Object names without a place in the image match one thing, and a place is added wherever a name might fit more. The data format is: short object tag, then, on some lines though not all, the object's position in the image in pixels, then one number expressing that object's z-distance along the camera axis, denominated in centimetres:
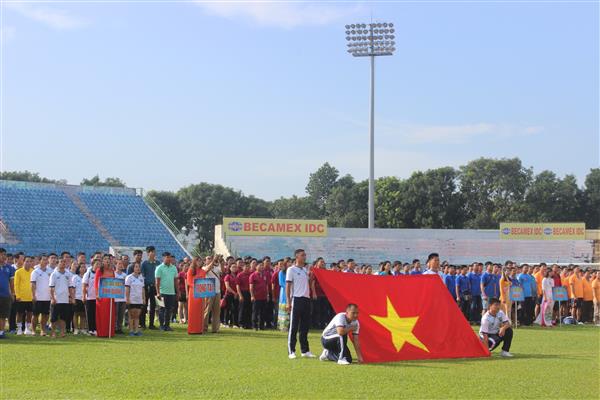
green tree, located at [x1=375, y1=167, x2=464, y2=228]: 8050
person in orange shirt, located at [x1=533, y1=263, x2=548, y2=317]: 2520
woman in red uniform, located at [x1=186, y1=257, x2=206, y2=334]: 1844
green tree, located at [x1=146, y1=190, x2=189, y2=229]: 8706
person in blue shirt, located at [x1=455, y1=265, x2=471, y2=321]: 2373
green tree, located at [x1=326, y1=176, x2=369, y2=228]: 8681
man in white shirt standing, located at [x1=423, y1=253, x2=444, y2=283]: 1480
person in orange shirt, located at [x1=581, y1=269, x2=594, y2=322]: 2566
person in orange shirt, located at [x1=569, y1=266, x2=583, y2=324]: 2558
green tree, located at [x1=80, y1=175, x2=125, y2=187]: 9069
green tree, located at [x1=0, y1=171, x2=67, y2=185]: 8519
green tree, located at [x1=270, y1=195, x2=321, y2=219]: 10231
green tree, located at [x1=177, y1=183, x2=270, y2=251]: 8769
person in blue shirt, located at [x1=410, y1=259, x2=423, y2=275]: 2297
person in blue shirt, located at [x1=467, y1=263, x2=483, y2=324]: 2389
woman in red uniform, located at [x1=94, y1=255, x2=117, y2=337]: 1727
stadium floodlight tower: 5412
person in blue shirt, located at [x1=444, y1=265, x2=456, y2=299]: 2400
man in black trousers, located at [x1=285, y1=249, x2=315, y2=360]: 1363
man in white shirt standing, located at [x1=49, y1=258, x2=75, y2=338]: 1700
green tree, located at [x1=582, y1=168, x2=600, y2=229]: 8431
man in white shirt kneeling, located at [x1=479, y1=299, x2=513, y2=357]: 1427
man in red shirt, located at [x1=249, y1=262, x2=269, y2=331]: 2086
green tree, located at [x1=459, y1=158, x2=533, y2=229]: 8406
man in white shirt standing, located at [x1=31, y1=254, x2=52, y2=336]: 1730
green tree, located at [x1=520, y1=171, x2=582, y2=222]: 8238
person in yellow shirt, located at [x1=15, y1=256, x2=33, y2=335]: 1788
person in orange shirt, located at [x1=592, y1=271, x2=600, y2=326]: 2512
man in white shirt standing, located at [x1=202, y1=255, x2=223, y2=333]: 1933
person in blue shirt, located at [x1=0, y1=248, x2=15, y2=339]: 1664
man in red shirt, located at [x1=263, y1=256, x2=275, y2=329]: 2134
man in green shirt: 1928
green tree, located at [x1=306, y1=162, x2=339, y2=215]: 10800
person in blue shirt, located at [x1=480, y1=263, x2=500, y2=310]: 2344
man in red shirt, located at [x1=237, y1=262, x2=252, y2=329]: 2141
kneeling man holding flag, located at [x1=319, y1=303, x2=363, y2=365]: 1269
